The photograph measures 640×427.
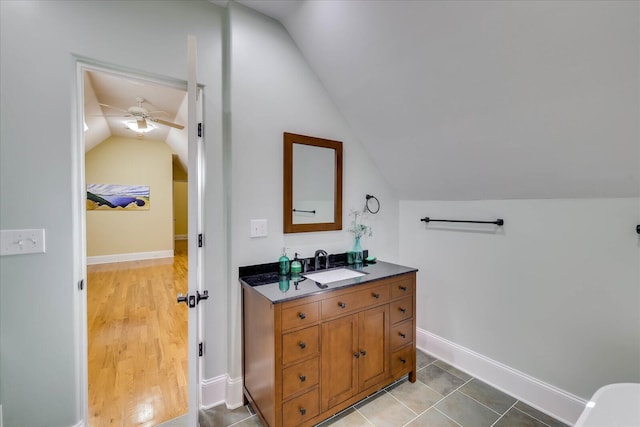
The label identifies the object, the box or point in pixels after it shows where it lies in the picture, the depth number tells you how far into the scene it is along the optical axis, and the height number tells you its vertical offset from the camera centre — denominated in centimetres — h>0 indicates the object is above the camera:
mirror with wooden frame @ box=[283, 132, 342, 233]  204 +21
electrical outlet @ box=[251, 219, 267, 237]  189 -12
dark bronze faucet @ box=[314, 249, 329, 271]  205 -35
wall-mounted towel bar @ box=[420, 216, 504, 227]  199 -9
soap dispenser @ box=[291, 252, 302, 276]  193 -41
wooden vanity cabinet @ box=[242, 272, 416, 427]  148 -85
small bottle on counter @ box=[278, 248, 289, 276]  191 -38
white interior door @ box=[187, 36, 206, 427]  120 -10
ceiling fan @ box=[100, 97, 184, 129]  352 +129
